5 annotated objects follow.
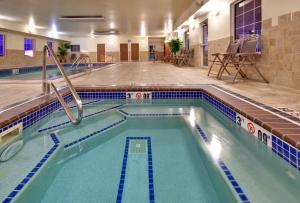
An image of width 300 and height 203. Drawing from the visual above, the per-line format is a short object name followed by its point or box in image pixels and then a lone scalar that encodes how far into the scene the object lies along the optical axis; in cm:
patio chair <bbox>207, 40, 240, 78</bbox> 445
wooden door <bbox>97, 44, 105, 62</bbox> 1779
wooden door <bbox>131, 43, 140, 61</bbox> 1786
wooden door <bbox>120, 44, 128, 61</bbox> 1786
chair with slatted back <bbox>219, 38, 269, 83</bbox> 397
